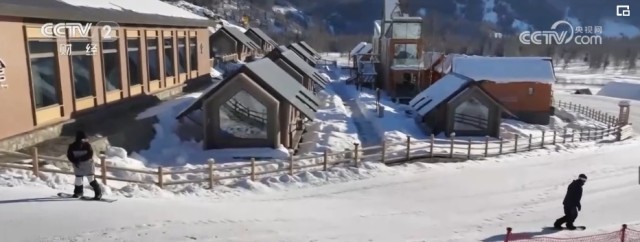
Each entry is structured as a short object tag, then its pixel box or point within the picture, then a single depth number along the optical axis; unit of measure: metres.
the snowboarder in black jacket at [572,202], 11.63
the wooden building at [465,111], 24.23
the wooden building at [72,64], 14.29
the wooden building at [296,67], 28.45
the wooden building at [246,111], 18.53
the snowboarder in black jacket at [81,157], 10.59
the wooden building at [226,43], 49.34
